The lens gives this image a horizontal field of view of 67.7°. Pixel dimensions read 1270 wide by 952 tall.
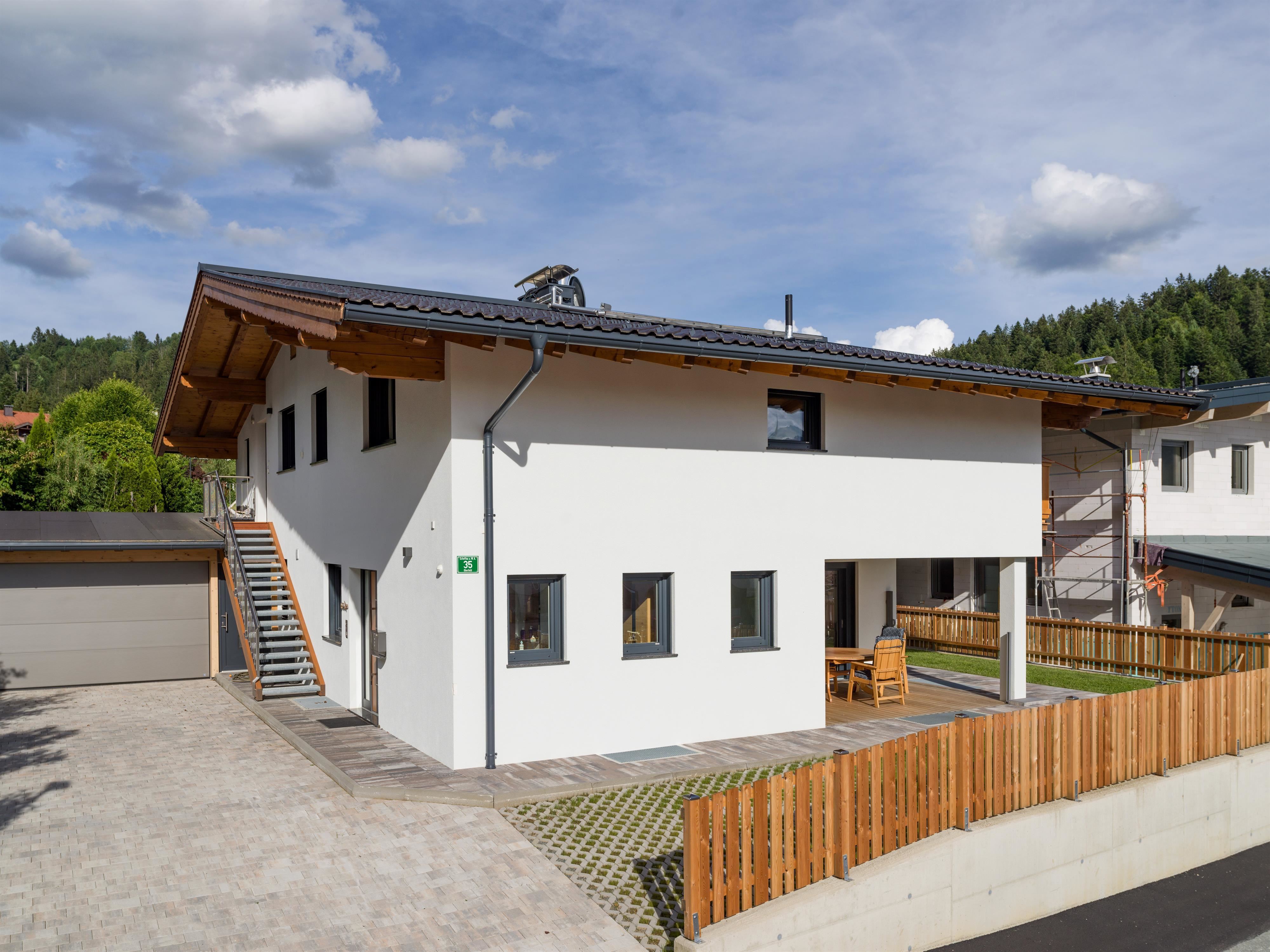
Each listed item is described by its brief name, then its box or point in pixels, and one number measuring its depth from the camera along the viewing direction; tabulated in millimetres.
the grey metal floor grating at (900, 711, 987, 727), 11875
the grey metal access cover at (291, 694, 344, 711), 13266
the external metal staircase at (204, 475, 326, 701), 14203
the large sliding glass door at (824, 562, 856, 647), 17438
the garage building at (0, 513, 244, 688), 15562
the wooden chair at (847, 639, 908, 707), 12875
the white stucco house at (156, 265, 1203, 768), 9523
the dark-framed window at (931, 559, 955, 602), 24094
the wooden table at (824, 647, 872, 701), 13430
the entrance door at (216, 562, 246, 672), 17172
